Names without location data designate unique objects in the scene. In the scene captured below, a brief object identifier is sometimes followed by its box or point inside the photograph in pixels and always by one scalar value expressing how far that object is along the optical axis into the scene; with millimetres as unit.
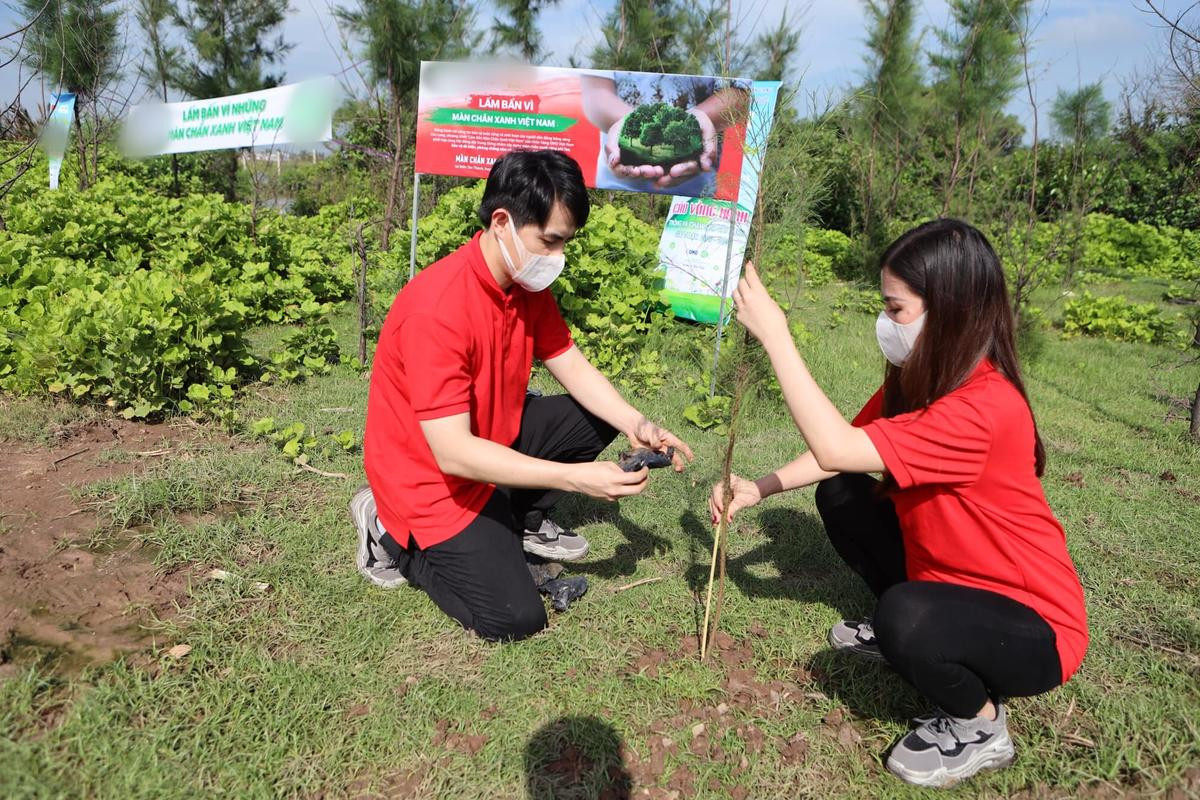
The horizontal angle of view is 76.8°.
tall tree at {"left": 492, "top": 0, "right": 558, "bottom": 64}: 11680
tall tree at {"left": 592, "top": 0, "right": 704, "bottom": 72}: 10828
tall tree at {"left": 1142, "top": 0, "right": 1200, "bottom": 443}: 3736
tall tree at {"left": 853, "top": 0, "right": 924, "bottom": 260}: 10945
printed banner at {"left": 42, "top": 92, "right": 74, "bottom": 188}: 6387
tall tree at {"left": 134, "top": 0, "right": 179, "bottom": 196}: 11750
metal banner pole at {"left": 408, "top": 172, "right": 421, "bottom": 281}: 5172
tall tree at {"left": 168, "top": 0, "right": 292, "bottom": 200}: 12625
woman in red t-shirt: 1788
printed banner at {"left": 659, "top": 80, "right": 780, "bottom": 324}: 5881
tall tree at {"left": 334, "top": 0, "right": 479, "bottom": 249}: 8531
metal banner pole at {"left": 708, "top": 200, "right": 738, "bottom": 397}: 4449
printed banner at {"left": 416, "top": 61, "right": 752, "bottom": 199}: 4691
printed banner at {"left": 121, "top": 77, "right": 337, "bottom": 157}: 6645
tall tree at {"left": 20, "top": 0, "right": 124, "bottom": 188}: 8891
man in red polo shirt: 2160
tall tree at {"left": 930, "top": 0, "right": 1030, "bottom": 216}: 9211
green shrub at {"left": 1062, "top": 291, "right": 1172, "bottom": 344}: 7020
